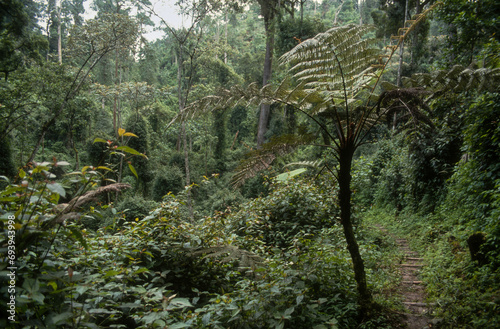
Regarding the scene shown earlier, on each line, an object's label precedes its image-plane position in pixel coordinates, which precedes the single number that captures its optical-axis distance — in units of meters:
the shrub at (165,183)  14.84
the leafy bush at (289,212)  4.54
